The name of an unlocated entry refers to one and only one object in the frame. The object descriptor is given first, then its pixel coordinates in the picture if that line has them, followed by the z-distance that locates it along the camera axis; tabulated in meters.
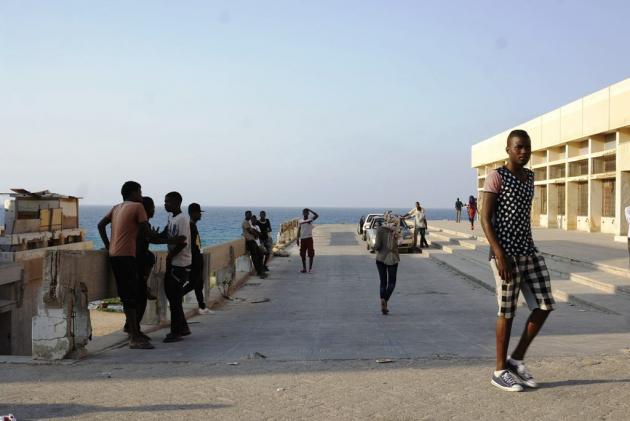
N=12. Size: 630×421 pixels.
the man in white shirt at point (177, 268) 8.64
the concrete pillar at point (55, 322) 6.96
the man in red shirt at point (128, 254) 7.71
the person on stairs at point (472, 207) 37.94
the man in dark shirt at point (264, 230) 20.00
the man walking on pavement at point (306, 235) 19.91
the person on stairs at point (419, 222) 27.69
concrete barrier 6.98
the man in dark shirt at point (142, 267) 7.98
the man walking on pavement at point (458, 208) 56.88
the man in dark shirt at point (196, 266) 10.16
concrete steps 12.00
